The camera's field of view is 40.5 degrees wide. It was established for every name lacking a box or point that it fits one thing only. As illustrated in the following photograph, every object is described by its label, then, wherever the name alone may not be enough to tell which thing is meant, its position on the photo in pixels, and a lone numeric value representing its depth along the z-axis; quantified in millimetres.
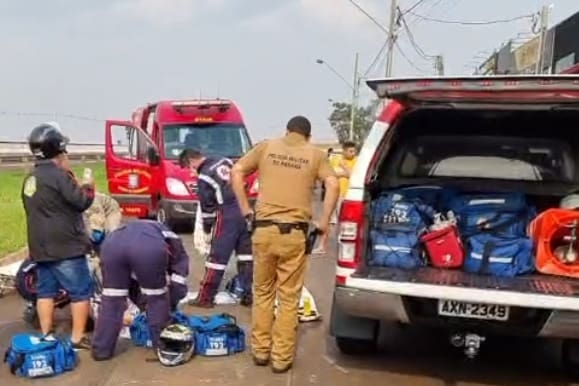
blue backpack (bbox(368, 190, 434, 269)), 5375
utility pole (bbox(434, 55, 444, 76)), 31794
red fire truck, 12789
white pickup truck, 4809
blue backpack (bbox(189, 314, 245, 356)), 5820
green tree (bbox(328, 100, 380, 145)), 65062
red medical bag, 5461
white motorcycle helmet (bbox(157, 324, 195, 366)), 5605
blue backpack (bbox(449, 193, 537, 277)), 5340
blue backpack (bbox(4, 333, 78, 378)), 5340
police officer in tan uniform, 5453
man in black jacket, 5715
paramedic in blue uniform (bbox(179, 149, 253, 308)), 7328
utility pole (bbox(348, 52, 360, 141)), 50169
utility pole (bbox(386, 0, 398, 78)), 26766
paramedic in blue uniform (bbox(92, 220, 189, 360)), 5625
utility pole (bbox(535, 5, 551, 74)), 22844
